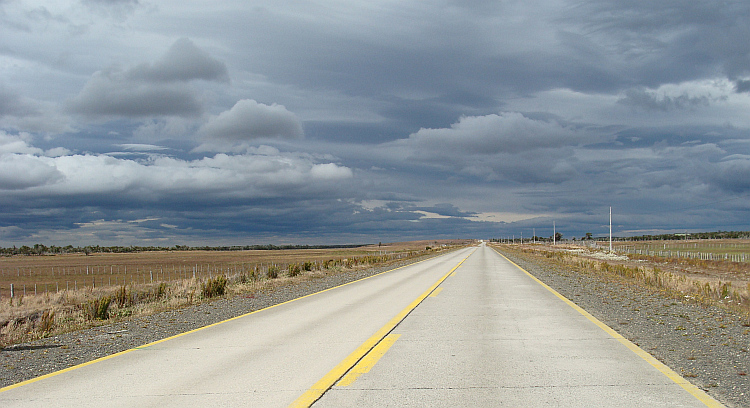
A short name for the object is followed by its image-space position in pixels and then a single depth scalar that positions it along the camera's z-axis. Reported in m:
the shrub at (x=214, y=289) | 17.45
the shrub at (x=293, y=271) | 28.17
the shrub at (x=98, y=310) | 13.11
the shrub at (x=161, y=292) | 19.09
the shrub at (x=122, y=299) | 16.09
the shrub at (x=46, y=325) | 10.92
